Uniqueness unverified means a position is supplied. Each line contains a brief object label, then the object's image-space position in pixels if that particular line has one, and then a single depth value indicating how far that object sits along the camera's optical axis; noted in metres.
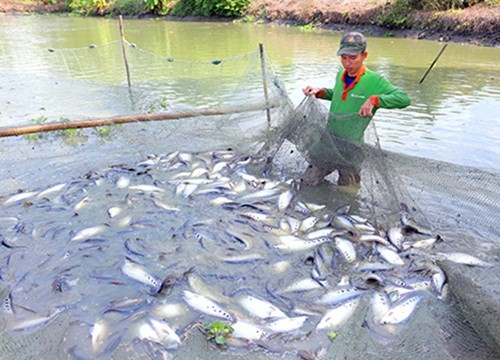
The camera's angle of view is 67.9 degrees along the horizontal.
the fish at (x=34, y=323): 2.94
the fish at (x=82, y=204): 4.59
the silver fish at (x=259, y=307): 3.04
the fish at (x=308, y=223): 4.23
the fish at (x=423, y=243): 3.87
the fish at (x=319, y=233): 4.06
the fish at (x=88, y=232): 4.04
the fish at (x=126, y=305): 3.10
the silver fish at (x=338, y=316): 2.95
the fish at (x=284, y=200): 4.66
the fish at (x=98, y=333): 2.79
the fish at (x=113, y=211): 4.47
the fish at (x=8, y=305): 3.09
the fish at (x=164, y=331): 2.84
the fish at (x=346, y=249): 3.71
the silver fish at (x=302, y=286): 3.34
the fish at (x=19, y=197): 4.80
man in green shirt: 4.02
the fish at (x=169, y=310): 3.08
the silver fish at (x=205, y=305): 3.05
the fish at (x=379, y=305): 3.04
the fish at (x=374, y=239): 3.89
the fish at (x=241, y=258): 3.68
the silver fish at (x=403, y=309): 3.03
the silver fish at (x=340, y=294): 3.20
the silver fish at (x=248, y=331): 2.86
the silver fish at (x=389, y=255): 3.66
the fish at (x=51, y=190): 4.96
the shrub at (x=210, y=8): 30.66
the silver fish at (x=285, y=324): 2.92
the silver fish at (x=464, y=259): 3.63
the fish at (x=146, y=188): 5.06
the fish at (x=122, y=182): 5.18
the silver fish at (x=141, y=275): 3.36
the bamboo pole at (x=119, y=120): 5.05
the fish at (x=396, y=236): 3.87
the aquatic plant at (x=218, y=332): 2.81
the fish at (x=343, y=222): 4.16
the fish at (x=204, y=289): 3.24
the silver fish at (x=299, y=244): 3.88
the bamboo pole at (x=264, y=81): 6.17
